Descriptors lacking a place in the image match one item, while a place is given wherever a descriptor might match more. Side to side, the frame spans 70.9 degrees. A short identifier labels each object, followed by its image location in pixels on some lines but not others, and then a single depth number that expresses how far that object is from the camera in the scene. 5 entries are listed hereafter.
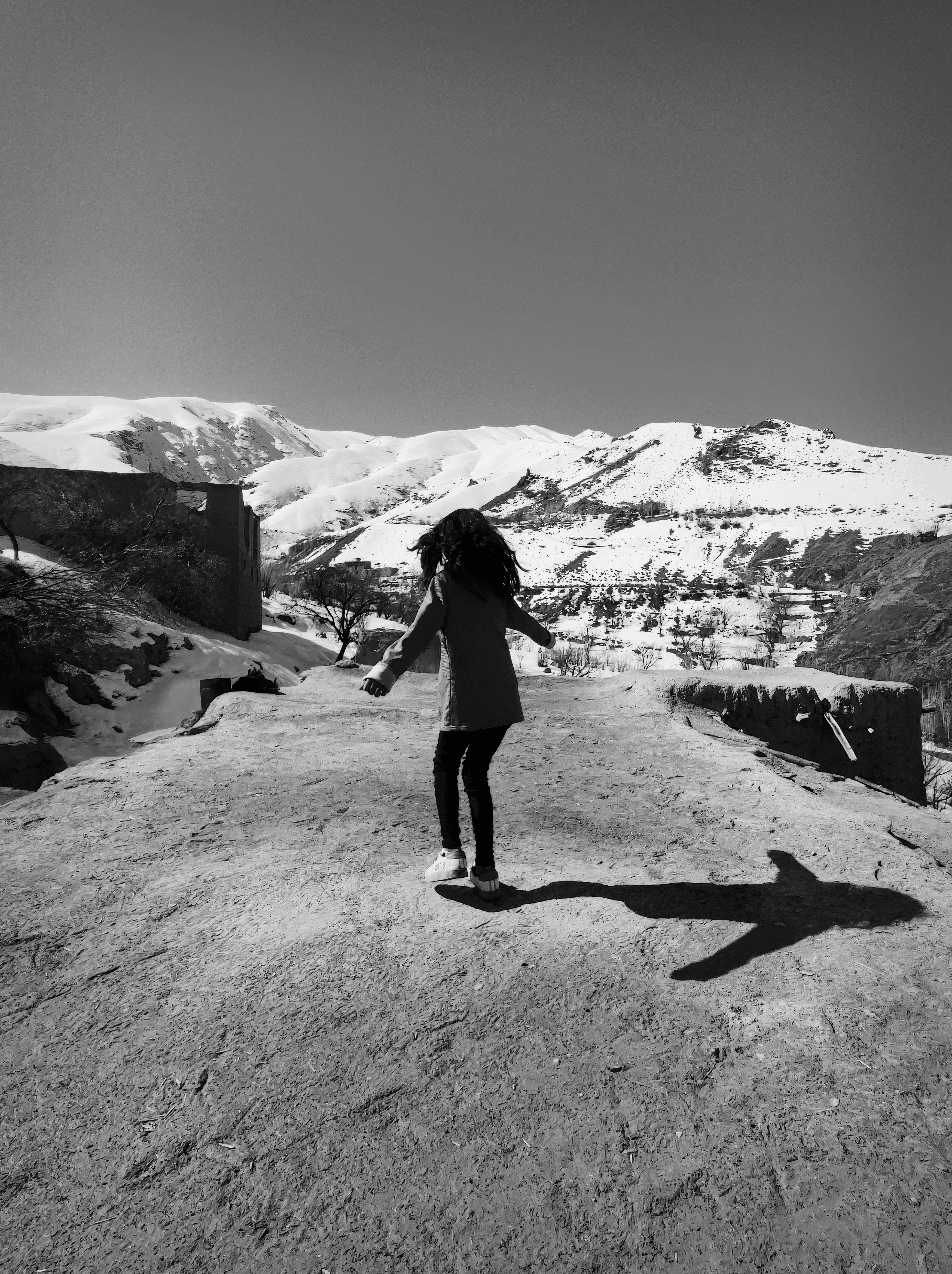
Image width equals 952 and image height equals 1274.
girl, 2.62
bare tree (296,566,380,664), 31.12
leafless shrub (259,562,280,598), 44.28
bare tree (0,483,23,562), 23.56
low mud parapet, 6.68
